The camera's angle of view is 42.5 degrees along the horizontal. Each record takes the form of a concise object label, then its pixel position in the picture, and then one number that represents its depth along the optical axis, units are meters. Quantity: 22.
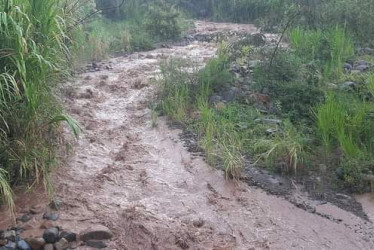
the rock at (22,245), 3.78
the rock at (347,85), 6.54
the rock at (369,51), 8.37
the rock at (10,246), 3.73
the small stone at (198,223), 4.38
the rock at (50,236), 3.91
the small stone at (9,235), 3.89
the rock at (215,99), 7.05
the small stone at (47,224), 4.10
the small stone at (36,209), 4.32
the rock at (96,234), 3.99
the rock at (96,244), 3.94
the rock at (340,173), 5.00
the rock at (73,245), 3.90
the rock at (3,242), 3.81
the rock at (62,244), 3.87
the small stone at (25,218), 4.21
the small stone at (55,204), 4.42
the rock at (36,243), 3.83
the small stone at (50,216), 4.25
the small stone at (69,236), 3.96
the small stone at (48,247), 3.82
